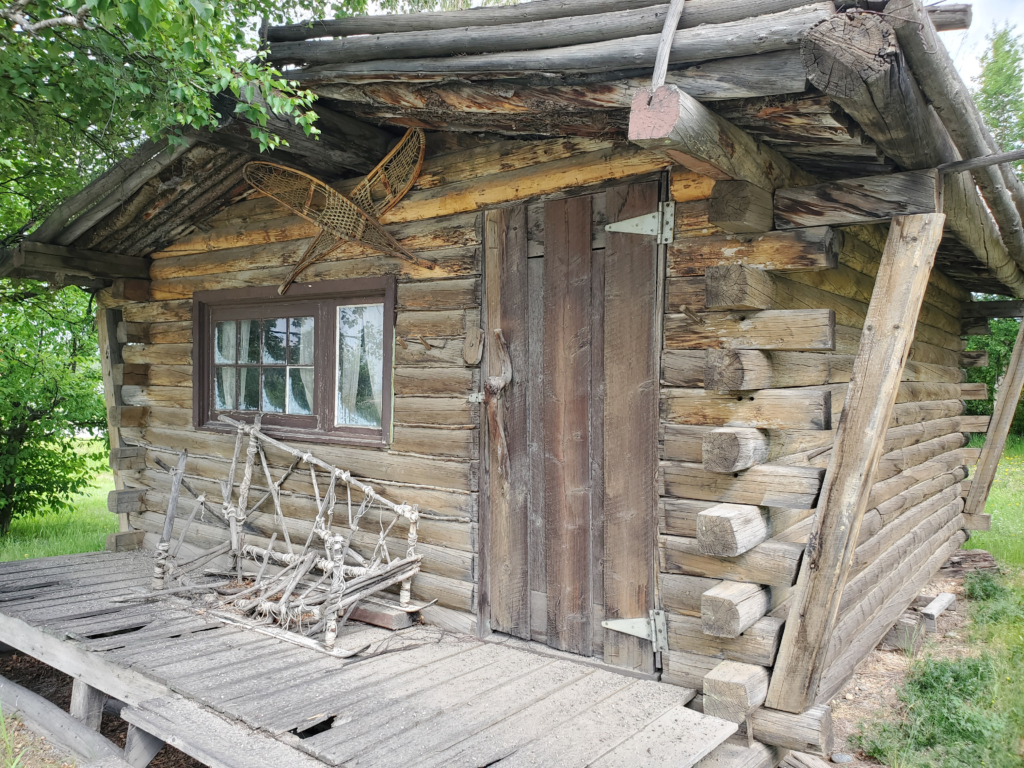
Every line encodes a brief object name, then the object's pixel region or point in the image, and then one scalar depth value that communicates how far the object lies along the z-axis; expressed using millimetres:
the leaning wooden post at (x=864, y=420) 2836
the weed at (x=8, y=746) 3682
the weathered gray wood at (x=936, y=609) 5238
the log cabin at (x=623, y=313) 2713
